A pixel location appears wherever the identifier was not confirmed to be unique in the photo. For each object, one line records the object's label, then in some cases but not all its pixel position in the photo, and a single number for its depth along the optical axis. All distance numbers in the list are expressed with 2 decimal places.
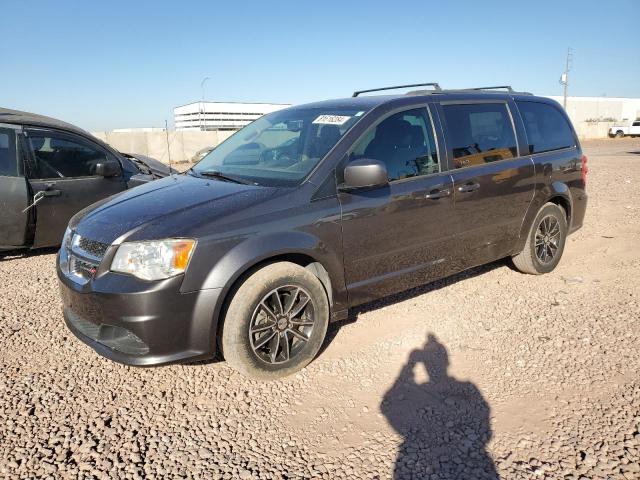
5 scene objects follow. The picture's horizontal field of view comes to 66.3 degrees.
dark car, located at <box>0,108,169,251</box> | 5.61
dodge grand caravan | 2.84
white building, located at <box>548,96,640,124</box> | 63.19
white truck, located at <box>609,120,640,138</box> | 44.94
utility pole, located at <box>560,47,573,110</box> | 54.25
